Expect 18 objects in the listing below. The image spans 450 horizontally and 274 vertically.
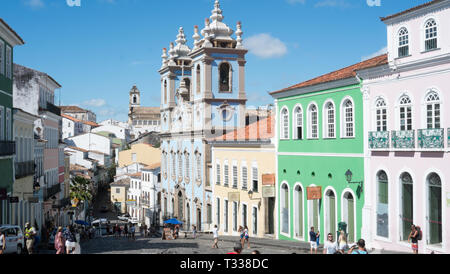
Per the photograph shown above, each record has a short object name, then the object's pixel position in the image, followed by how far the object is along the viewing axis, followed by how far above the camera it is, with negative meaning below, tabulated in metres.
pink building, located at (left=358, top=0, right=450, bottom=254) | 20.16 +0.57
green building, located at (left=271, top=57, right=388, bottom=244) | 24.88 -0.27
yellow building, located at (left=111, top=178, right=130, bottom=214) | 86.25 -6.65
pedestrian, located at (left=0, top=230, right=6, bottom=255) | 18.34 -2.92
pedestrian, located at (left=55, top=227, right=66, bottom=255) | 18.67 -2.95
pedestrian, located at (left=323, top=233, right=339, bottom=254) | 17.42 -2.93
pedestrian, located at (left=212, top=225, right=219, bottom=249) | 28.49 -4.31
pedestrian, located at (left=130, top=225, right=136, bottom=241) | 38.91 -5.45
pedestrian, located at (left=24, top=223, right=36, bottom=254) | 20.61 -3.15
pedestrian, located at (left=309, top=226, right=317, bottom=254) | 22.61 -3.53
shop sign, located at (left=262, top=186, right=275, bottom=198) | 32.06 -2.29
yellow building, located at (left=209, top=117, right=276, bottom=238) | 33.41 -1.89
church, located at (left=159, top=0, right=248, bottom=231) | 48.47 +3.80
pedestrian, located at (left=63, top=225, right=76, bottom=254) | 19.55 -3.12
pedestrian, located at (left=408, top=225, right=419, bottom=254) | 19.62 -3.07
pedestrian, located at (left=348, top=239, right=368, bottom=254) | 12.28 -2.09
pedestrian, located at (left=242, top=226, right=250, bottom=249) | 27.34 -4.04
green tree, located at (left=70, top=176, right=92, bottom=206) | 61.85 -4.20
